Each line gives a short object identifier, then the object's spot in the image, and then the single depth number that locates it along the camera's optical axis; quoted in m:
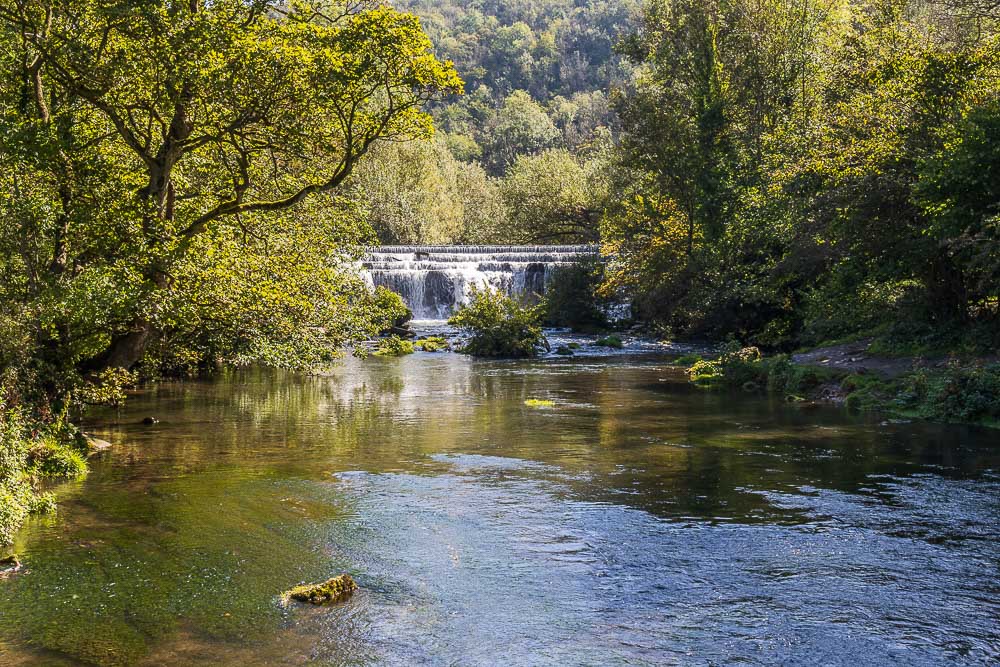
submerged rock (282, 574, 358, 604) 8.52
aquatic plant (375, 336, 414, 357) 34.66
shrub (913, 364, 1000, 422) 18.11
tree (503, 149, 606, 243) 63.91
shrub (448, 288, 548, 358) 35.12
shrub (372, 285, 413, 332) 39.40
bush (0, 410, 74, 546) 10.17
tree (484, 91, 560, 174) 124.00
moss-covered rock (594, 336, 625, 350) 37.59
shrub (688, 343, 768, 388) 25.38
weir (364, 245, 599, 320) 49.19
